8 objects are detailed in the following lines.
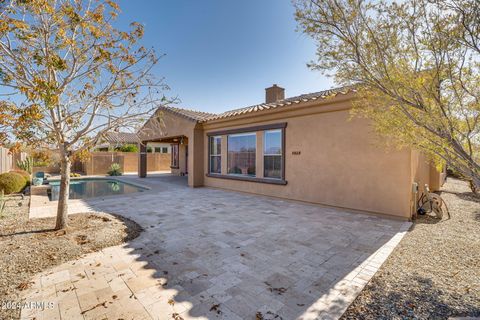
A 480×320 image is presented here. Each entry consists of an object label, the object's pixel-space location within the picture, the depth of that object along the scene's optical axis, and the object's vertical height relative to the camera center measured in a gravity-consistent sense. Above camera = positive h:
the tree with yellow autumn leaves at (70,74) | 4.27 +1.86
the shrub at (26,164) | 15.41 -0.51
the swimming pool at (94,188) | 12.27 -2.01
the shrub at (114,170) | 21.59 -1.26
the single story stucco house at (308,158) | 7.07 -0.02
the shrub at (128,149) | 26.81 +0.94
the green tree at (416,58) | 3.07 +1.46
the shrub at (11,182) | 10.40 -1.21
